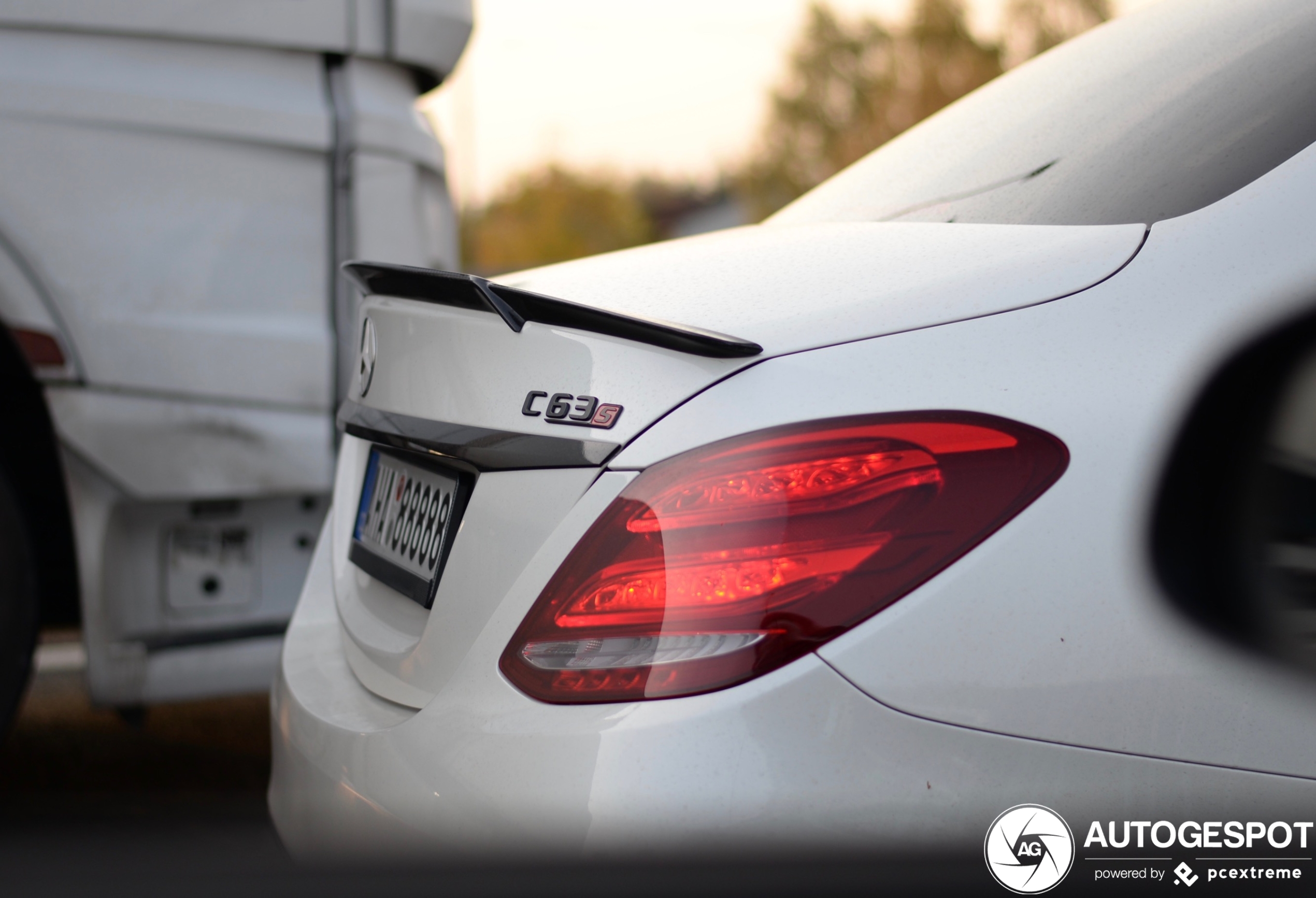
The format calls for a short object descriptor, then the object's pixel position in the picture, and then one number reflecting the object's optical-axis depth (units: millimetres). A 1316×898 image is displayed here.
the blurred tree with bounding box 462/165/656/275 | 56969
